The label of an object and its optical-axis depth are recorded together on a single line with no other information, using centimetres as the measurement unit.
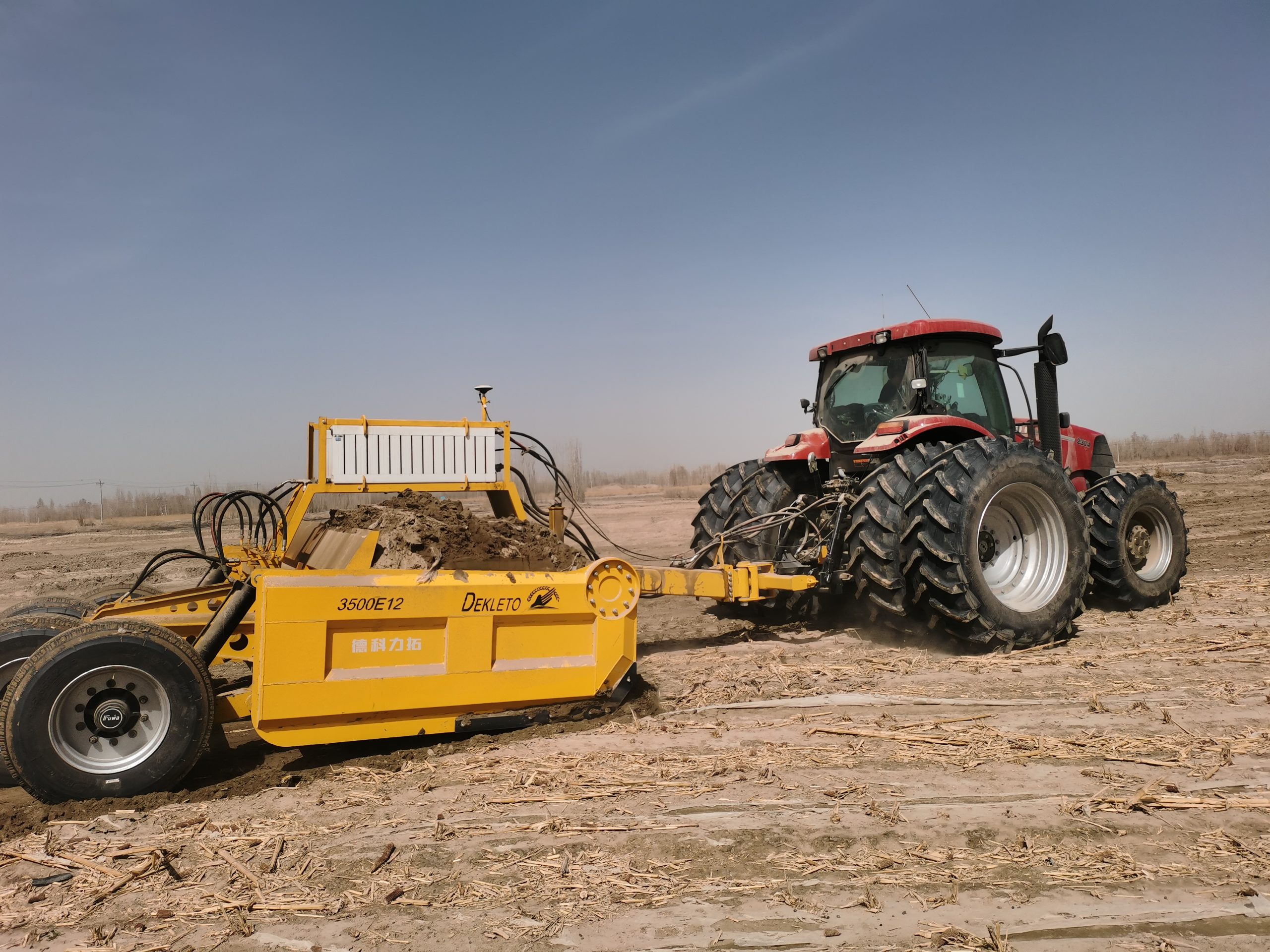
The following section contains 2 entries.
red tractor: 520
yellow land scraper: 329
